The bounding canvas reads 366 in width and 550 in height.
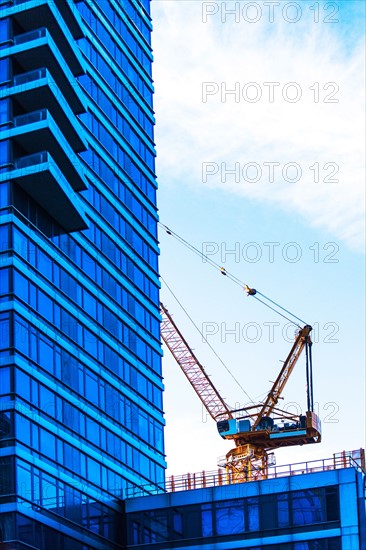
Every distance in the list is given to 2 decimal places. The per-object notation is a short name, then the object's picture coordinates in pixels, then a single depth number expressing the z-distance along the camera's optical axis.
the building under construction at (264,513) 74.44
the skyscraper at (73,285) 71.62
